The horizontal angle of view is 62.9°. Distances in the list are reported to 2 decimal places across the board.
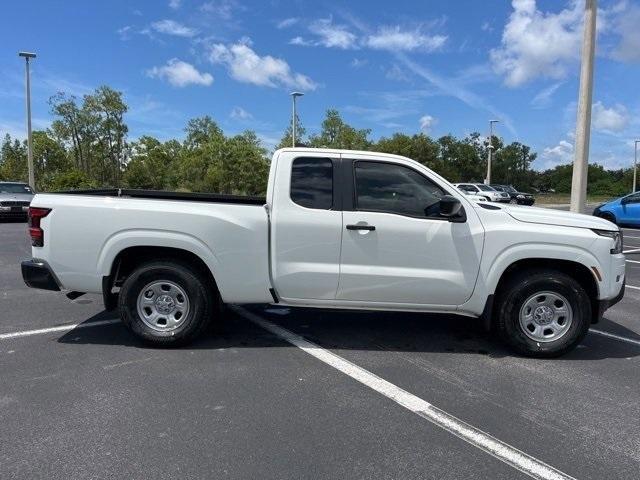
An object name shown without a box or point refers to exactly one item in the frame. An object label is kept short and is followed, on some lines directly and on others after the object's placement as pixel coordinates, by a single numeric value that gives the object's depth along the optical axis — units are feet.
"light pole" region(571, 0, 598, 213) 39.01
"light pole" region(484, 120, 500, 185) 139.35
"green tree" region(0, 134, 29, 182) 151.88
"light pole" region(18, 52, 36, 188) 85.76
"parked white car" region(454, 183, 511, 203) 114.28
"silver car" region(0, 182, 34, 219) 57.93
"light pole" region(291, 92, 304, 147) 107.14
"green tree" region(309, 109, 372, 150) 134.72
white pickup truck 15.70
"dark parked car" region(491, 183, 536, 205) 128.57
